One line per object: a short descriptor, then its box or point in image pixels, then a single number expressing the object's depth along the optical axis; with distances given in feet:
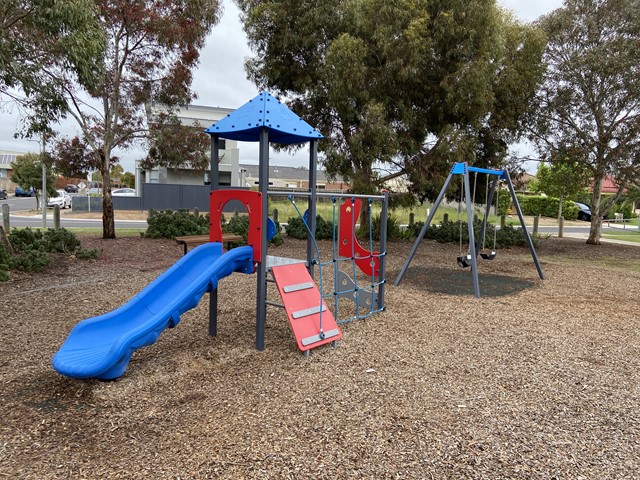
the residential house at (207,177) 100.48
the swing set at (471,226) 22.49
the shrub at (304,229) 43.62
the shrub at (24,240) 28.50
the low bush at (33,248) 24.29
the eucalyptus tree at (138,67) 34.63
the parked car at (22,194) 162.81
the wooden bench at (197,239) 27.20
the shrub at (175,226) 41.09
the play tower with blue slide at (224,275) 11.03
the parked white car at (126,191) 124.10
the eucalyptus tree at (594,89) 38.96
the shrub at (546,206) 114.11
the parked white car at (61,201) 106.32
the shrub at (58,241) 30.40
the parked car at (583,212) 113.70
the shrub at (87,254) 29.81
